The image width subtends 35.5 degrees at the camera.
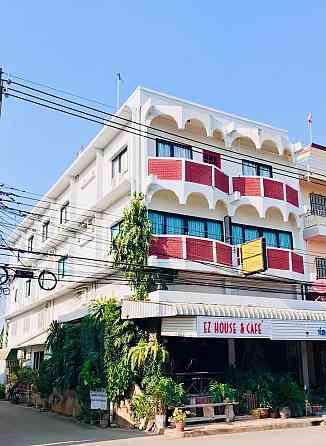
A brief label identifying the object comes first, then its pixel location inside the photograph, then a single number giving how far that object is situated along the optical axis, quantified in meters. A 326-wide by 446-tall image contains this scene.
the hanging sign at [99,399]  18.53
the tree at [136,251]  20.48
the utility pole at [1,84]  13.12
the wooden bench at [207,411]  17.64
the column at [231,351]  22.25
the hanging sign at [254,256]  21.60
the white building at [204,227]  19.80
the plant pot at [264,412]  19.30
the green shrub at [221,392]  18.73
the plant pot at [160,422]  16.80
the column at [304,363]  24.00
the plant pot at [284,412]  19.47
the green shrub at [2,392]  35.25
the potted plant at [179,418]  16.28
